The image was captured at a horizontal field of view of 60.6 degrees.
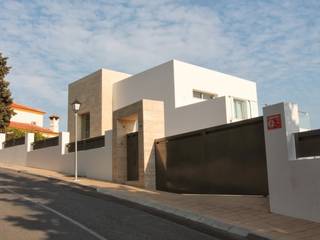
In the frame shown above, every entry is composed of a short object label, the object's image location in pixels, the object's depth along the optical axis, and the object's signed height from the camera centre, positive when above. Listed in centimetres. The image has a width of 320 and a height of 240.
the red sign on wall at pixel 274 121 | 701 +70
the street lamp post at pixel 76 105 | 1361 +245
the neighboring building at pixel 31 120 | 4002 +579
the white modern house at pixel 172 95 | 1545 +395
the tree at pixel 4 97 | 2092 +456
